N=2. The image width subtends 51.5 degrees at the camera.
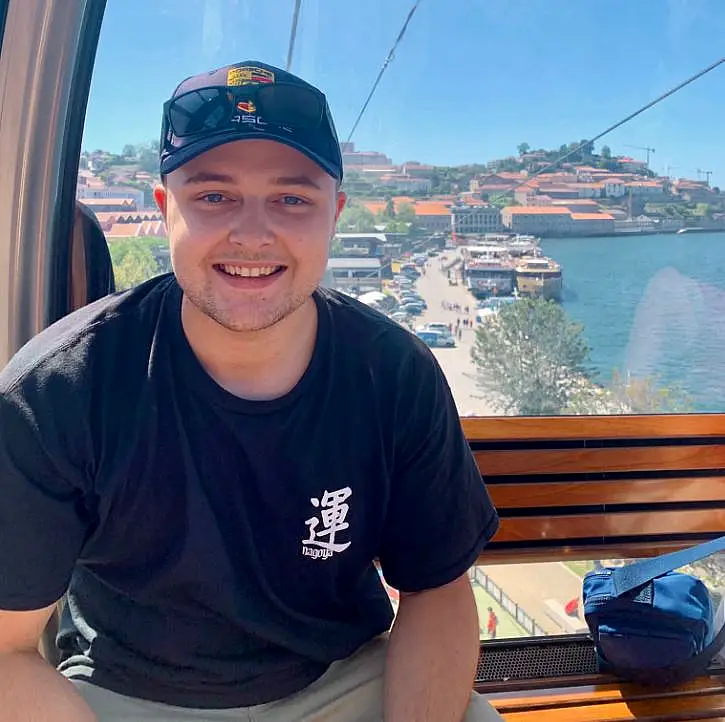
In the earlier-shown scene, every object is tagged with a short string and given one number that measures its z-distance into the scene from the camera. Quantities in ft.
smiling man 3.65
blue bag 5.79
